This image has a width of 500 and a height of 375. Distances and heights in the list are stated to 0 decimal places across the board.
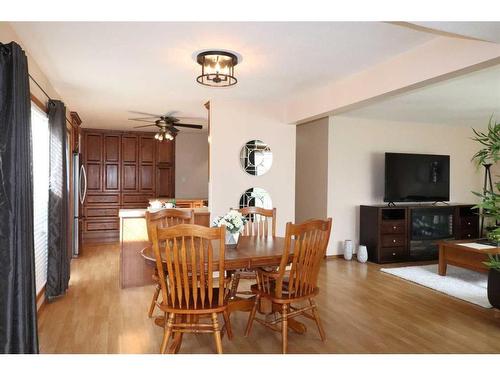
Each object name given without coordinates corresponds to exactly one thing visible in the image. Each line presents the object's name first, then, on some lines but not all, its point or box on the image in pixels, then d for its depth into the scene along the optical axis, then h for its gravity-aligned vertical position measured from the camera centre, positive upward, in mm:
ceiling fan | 5844 +954
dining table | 2547 -539
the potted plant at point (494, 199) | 2855 -114
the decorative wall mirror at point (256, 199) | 4949 -210
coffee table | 4289 -879
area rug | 4020 -1213
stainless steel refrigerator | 5723 -281
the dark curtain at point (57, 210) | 3732 -289
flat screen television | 5980 +124
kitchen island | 4312 -792
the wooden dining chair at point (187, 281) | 2217 -632
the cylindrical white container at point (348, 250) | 5855 -1060
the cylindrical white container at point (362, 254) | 5695 -1105
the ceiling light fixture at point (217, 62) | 2979 +1025
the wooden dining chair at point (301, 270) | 2543 -631
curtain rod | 3157 +912
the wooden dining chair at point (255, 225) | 3512 -439
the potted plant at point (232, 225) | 2922 -335
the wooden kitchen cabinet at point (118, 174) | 7473 +178
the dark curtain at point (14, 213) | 2023 -174
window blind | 3598 -75
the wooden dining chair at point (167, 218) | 3246 -321
